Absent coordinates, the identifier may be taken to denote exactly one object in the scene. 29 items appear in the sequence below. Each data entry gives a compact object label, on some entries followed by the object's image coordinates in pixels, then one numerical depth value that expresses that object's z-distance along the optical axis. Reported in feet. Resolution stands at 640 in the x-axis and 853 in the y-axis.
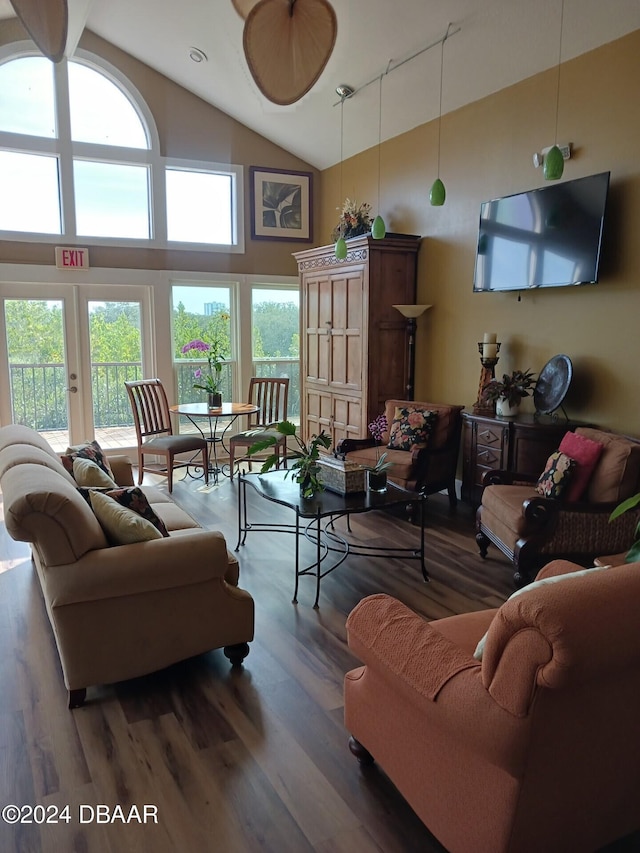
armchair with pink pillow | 11.37
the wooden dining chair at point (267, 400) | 21.53
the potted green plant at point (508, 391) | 14.61
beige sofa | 7.72
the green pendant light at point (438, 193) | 14.11
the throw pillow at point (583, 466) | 11.72
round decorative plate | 13.78
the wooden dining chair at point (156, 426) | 18.43
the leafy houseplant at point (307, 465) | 11.49
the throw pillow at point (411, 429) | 16.26
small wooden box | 11.85
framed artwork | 22.47
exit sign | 19.84
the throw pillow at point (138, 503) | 8.87
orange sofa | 4.42
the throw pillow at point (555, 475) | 11.72
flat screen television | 12.90
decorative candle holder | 15.21
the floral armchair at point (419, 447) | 15.66
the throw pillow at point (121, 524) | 8.29
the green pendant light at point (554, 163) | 11.32
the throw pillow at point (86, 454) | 11.27
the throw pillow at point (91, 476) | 9.79
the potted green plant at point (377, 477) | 11.82
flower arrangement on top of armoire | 18.94
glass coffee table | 11.15
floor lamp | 17.90
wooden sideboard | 13.65
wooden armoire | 18.10
